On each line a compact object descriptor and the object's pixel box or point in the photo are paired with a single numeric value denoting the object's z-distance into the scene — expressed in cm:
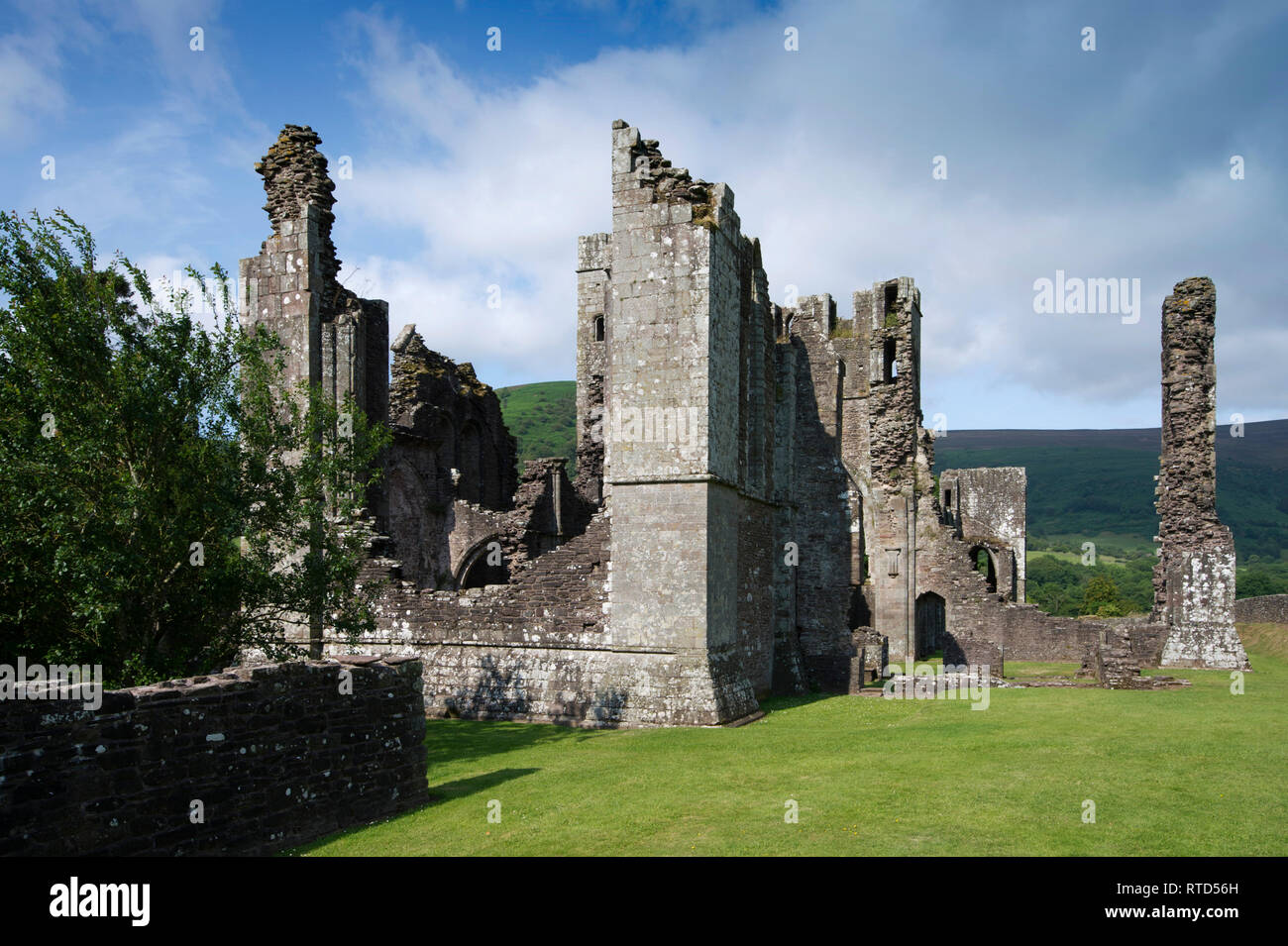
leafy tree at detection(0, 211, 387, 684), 981
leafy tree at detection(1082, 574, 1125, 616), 4725
